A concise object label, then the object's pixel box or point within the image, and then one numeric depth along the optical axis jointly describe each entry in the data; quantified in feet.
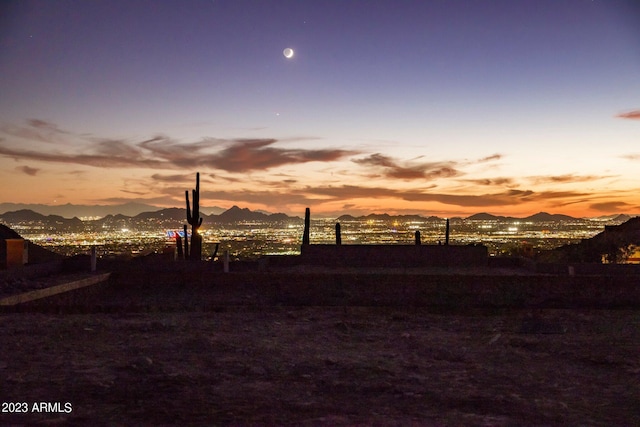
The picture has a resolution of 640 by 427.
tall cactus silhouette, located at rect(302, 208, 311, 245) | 89.85
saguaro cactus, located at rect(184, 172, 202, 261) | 87.45
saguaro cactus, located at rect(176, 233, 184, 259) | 99.25
